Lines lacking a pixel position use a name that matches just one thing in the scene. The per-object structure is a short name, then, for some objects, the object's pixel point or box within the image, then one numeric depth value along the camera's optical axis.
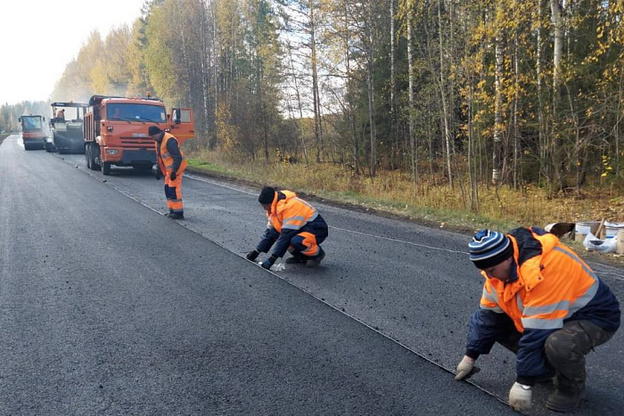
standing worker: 10.14
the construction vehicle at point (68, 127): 31.86
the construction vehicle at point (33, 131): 37.16
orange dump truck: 17.84
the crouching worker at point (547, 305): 3.07
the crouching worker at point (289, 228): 6.36
